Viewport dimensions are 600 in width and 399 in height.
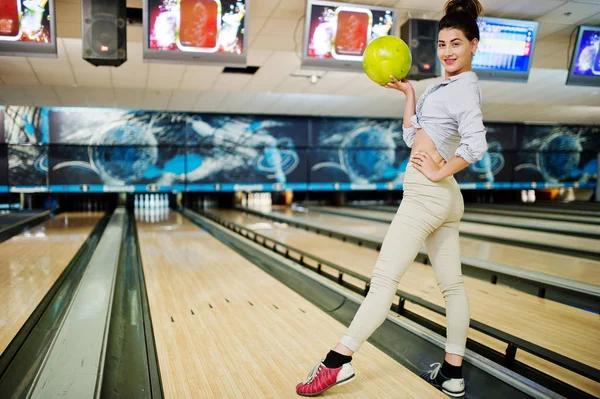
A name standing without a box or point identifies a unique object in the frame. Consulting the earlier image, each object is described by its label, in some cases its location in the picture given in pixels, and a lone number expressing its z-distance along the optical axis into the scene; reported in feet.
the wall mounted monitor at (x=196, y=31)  11.94
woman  4.95
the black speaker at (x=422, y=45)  14.06
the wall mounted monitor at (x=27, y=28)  11.35
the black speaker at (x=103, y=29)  11.81
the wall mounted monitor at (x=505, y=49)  14.35
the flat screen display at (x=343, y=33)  13.10
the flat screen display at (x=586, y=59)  14.65
